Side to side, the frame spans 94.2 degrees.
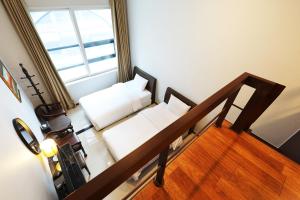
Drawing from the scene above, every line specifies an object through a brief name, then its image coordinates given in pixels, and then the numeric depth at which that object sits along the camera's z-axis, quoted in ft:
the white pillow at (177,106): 9.76
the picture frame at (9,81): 6.22
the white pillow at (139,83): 12.59
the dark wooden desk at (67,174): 5.74
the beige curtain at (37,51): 7.99
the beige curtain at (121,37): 11.25
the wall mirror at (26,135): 5.14
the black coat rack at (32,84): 9.07
